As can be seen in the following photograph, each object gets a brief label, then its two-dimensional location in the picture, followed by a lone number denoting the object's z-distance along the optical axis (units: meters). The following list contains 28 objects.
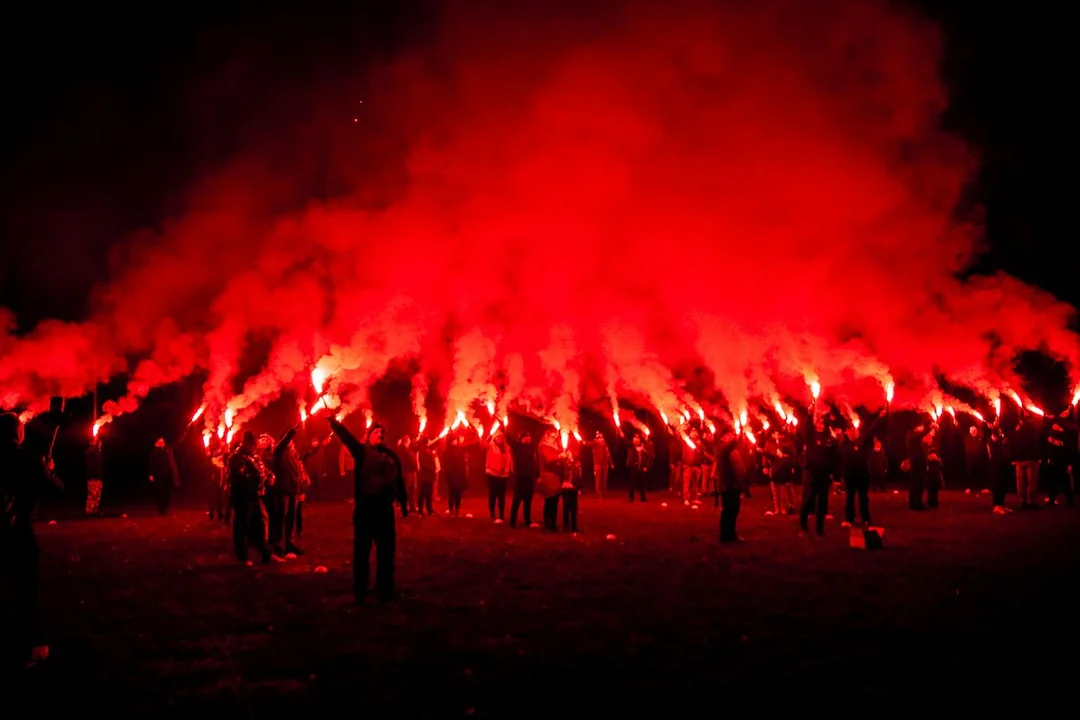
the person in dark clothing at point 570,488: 13.73
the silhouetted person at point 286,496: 10.97
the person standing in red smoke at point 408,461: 17.50
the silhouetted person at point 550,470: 13.61
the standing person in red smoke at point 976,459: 23.75
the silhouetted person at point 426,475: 17.42
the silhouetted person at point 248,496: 10.20
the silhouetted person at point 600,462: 21.91
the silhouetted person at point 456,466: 17.14
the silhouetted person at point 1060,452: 16.07
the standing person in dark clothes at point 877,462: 18.48
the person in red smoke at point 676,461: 22.64
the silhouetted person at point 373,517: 7.76
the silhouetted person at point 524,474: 14.81
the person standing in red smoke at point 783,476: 16.41
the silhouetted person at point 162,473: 17.86
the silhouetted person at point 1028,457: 15.69
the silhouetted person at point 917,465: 16.28
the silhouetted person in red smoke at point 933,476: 16.53
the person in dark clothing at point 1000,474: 15.69
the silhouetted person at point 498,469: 15.85
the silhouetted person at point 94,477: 18.08
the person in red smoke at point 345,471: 23.28
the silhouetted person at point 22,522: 5.54
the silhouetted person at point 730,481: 11.82
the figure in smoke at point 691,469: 19.69
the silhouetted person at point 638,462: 21.23
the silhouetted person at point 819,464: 12.48
